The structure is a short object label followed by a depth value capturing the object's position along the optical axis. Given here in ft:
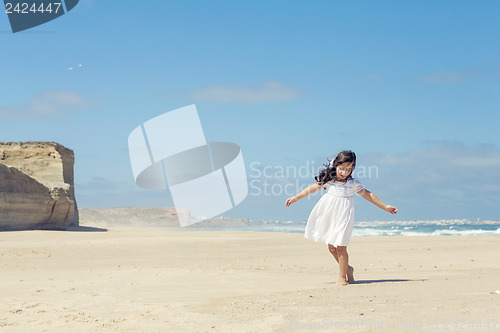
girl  22.62
